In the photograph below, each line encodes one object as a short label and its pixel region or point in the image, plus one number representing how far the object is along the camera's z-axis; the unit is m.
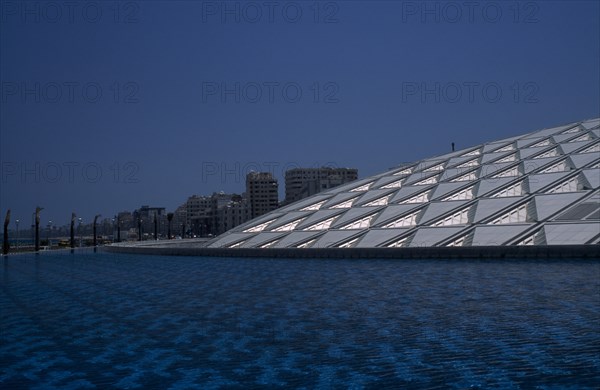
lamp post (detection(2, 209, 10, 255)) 46.91
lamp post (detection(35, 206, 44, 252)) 52.97
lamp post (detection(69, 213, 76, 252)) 61.11
